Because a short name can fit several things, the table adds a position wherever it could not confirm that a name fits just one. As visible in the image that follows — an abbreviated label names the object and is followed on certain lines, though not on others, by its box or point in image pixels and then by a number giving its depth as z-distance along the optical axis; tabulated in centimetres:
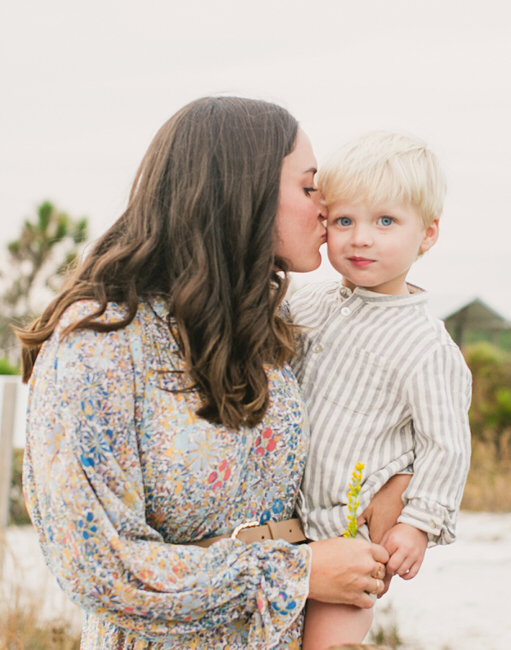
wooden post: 468
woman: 143
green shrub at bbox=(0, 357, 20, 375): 852
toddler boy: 181
